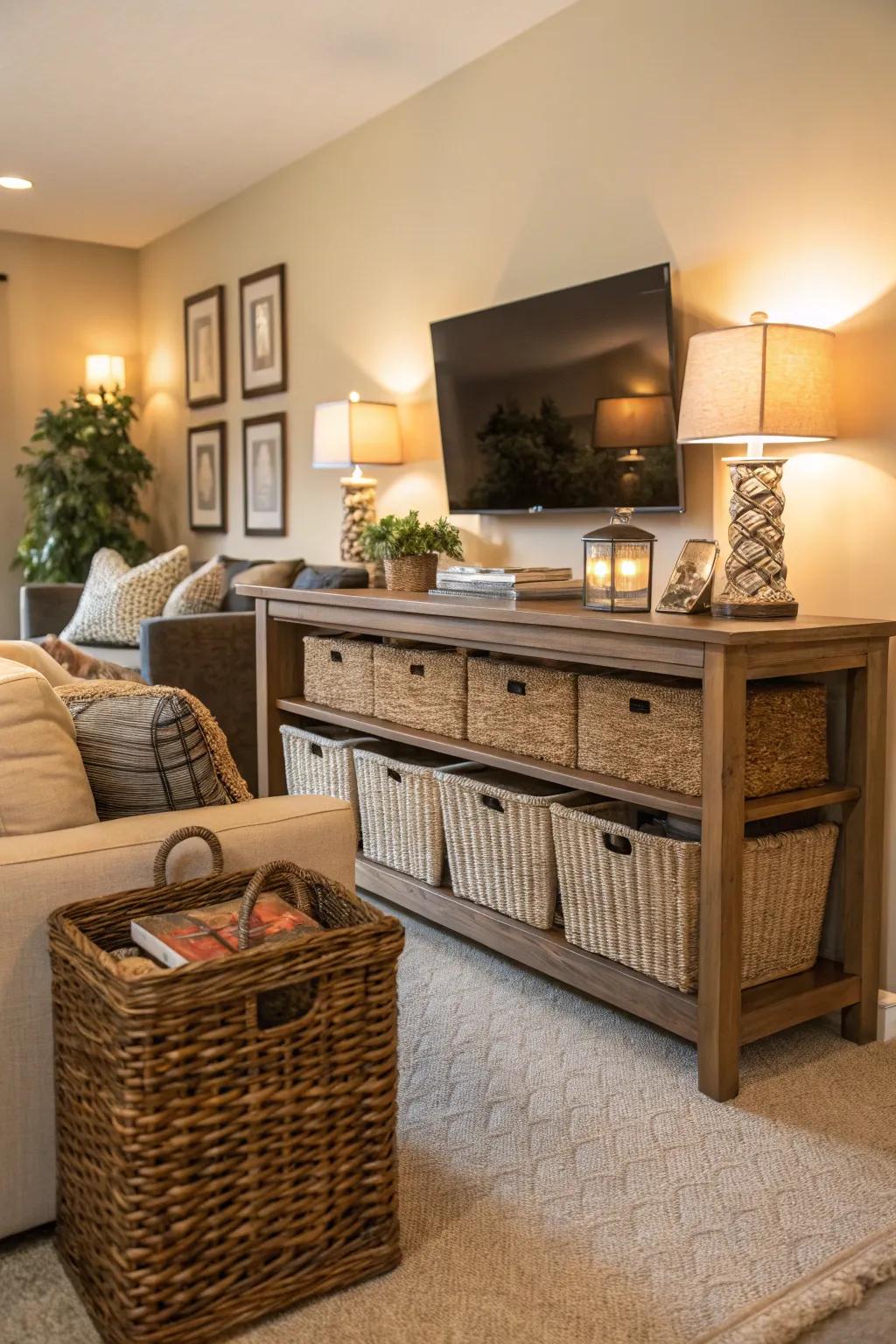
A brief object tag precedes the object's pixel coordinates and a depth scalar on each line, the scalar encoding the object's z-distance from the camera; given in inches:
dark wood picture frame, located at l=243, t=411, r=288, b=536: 193.9
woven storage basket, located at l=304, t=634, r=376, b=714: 126.3
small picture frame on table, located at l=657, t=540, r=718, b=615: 93.2
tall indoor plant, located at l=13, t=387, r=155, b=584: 225.9
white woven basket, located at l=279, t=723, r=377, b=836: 125.7
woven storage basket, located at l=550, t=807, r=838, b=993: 88.0
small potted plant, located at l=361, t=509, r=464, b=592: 124.6
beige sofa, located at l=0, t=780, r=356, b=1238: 62.2
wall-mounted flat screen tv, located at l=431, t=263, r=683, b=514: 115.4
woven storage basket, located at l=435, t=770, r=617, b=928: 101.3
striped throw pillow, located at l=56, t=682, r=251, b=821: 69.4
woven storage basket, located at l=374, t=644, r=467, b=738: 113.9
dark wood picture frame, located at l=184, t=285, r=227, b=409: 210.5
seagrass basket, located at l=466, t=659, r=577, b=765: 100.7
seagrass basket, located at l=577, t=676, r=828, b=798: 88.0
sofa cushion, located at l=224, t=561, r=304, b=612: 168.2
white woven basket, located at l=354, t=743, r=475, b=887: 114.3
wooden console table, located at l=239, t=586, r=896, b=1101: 83.4
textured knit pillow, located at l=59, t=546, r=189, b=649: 191.9
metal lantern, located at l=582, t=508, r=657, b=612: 96.4
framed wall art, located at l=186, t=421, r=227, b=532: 216.7
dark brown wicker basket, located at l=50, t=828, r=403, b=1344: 53.7
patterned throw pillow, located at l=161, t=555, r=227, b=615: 178.4
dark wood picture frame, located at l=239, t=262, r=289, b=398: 189.5
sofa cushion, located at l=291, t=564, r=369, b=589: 145.9
